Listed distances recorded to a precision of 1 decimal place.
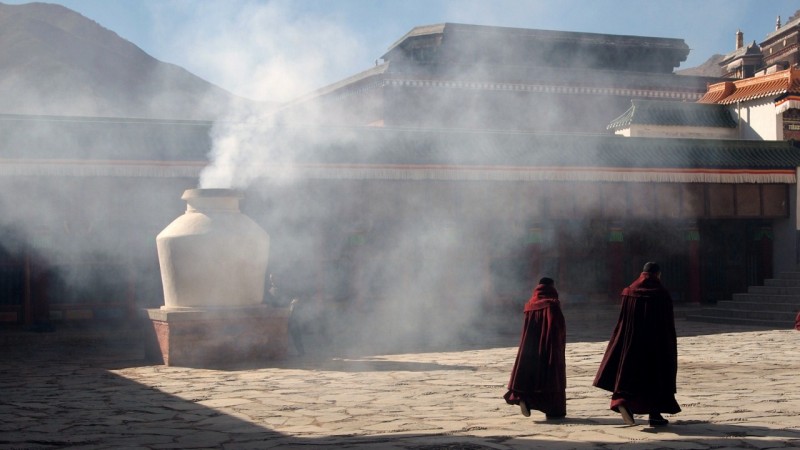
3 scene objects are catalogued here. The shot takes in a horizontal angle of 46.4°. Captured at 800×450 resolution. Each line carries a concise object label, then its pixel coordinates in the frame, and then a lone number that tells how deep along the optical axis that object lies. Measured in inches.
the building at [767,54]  1252.5
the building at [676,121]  941.2
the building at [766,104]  891.4
